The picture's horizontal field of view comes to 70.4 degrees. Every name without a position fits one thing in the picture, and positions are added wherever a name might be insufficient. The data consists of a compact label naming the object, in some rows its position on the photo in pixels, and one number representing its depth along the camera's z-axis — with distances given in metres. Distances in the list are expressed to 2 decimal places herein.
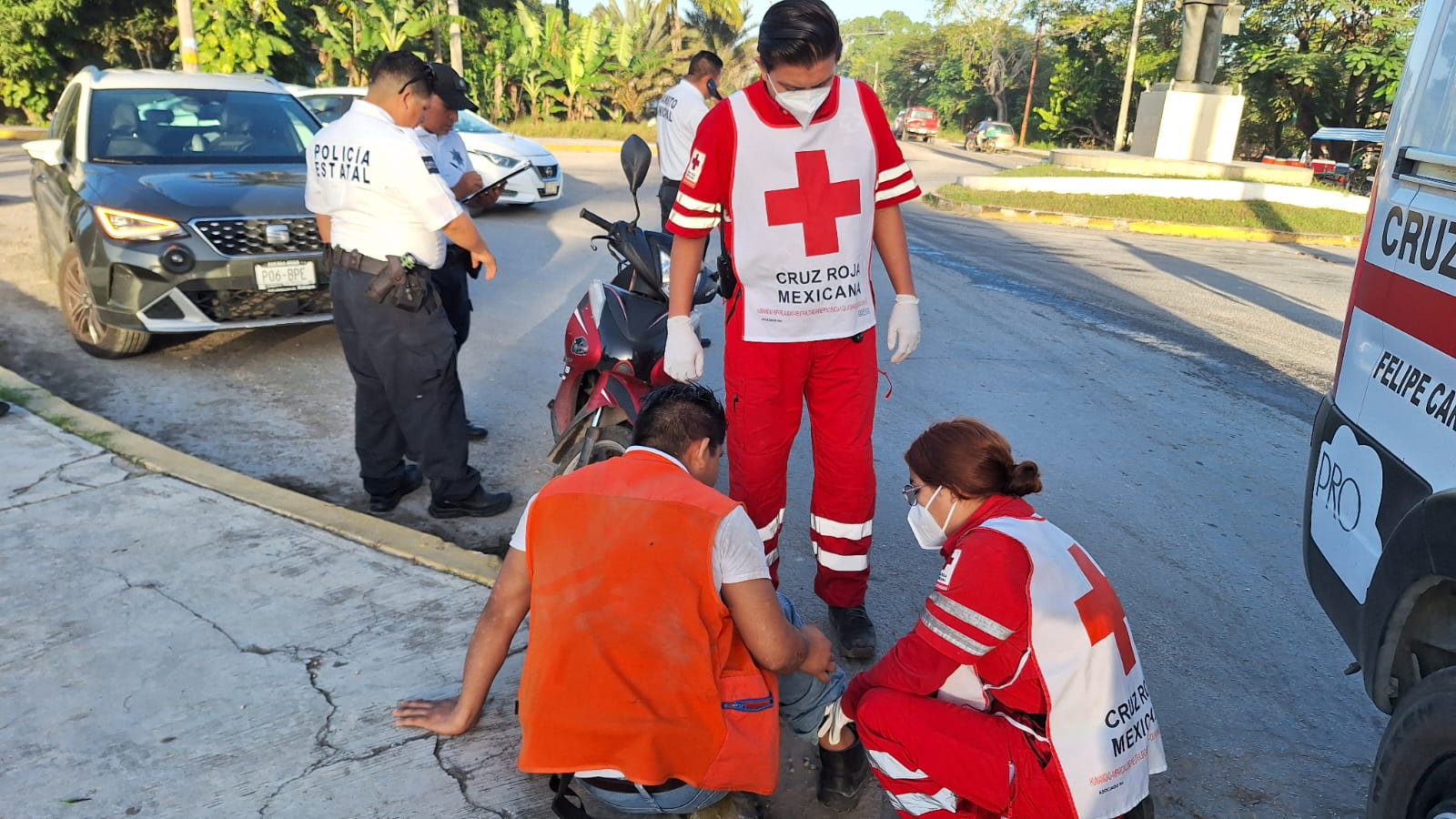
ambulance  2.01
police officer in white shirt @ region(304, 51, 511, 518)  3.96
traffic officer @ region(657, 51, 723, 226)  8.21
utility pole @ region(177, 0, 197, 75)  17.23
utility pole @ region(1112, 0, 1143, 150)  36.28
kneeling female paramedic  2.14
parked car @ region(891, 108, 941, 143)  46.94
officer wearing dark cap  4.72
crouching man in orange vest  2.15
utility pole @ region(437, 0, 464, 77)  26.08
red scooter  3.98
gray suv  5.84
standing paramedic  3.17
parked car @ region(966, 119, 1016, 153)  40.88
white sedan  12.78
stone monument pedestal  22.09
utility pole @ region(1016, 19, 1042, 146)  48.34
